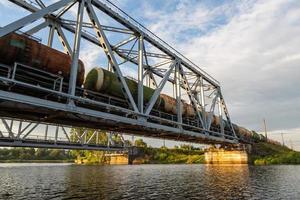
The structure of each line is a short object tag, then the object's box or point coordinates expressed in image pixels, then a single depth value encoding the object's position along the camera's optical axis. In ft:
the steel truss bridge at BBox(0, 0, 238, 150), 48.70
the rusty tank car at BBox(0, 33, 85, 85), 49.01
